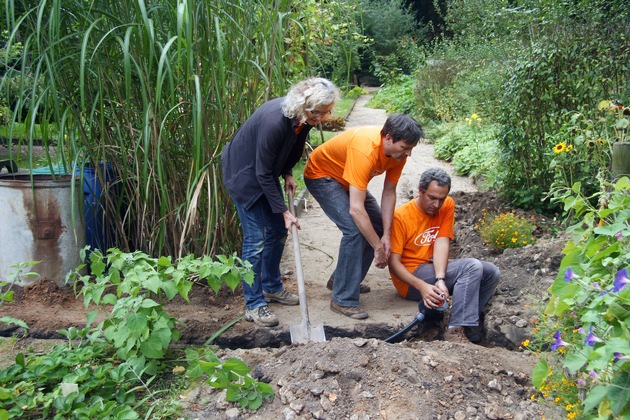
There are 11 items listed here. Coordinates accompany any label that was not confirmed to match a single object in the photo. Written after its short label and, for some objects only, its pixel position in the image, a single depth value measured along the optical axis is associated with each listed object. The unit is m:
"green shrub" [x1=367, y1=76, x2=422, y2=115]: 15.02
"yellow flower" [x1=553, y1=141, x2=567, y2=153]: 4.85
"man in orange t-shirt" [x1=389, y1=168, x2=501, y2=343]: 3.88
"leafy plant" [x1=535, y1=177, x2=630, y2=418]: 1.82
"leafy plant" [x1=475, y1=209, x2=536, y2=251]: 4.96
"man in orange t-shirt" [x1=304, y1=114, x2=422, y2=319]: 3.88
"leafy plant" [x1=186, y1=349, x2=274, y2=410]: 2.71
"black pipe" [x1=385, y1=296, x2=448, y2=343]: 3.89
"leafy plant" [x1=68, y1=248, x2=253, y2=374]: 2.86
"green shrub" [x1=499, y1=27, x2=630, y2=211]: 5.32
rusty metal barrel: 4.18
